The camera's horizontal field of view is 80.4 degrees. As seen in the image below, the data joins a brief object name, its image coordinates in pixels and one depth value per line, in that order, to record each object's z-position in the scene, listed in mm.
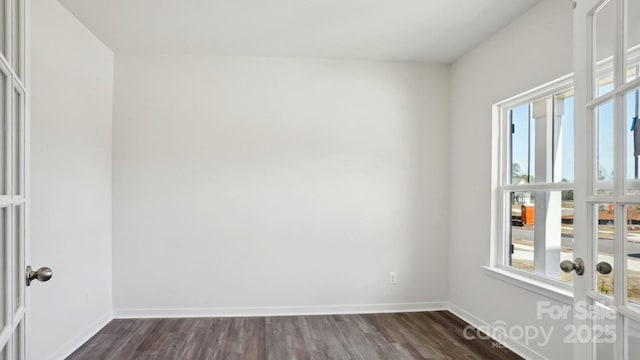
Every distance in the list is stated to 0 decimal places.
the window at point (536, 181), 2600
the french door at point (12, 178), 1061
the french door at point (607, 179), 1167
